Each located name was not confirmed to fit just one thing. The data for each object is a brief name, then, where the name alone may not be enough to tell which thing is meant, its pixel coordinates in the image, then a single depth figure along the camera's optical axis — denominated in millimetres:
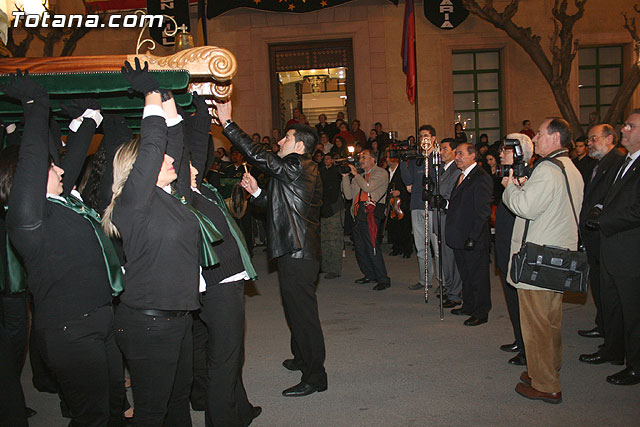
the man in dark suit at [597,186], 5398
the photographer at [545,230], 3965
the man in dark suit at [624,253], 4438
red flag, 11539
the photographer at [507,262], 4945
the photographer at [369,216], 8125
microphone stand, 6426
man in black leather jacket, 4406
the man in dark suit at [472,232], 6277
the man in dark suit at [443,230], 7066
